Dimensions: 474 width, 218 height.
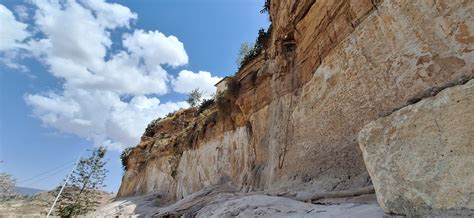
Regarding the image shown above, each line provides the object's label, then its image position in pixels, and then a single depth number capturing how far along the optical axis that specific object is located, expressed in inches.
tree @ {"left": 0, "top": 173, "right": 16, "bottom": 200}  1843.0
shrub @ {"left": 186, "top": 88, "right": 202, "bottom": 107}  1643.7
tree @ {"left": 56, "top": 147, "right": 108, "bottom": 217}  983.6
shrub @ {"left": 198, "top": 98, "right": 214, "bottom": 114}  994.1
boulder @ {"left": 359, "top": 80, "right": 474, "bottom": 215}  93.8
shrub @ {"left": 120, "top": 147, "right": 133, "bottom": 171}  1275.0
